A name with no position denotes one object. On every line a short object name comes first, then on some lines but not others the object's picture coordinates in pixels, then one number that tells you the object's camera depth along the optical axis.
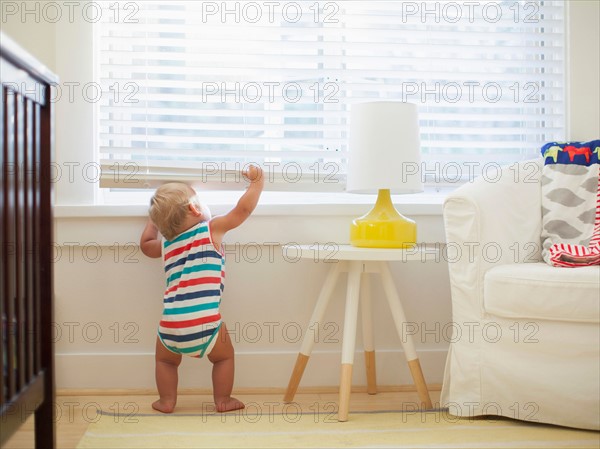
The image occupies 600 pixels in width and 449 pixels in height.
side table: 1.86
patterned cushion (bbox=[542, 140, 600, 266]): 2.07
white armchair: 1.71
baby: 1.99
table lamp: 2.02
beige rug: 1.68
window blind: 2.34
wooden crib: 1.19
